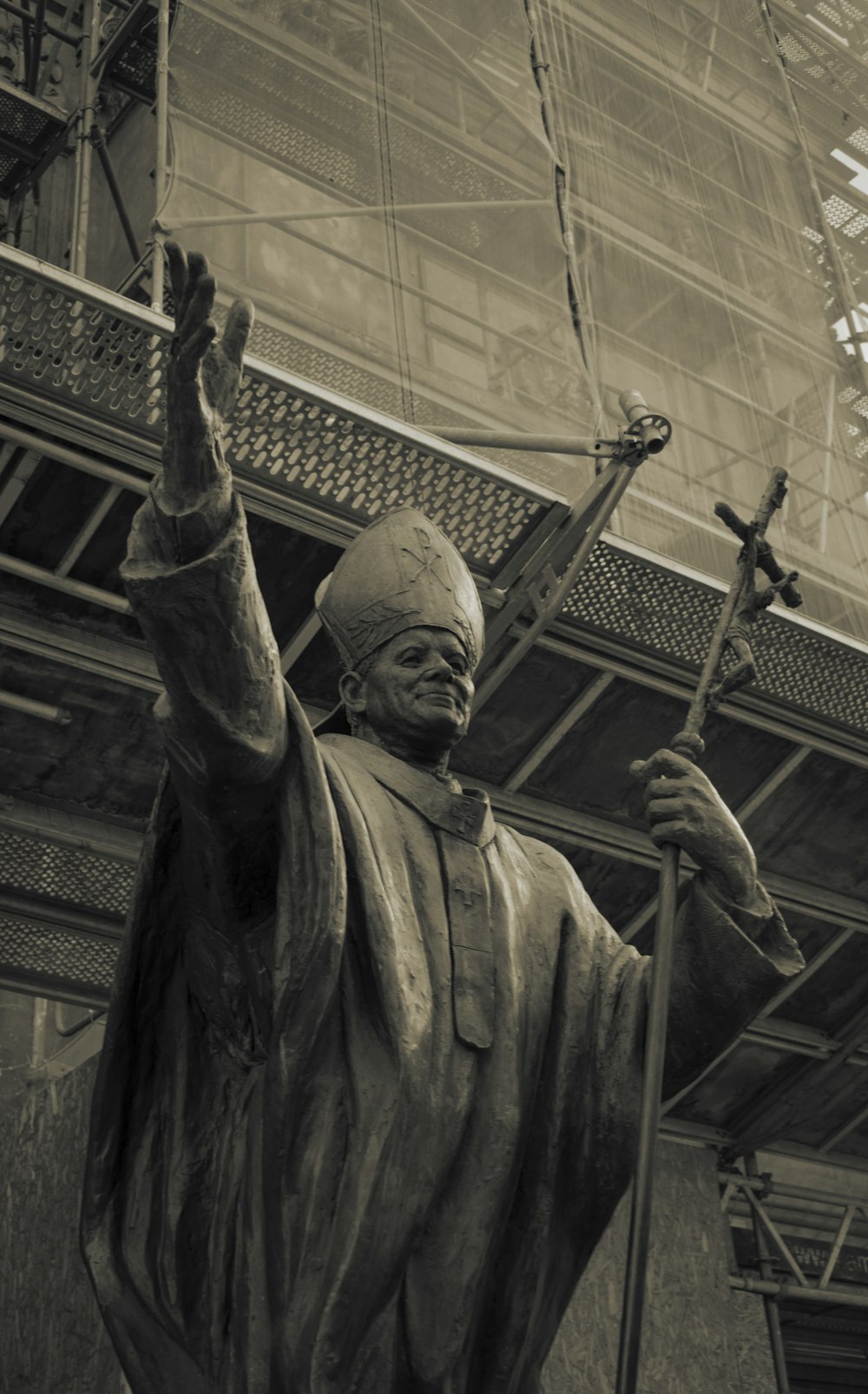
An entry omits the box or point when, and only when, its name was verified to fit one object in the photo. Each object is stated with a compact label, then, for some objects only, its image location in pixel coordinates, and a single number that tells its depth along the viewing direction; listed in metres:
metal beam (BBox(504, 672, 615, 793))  8.22
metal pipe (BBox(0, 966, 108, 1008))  7.64
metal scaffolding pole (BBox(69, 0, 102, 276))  8.85
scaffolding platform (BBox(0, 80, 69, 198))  10.23
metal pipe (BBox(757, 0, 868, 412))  11.26
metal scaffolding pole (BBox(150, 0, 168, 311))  7.86
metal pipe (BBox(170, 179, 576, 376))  9.08
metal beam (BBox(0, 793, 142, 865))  7.44
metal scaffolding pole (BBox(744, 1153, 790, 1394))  8.41
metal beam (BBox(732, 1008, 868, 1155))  9.60
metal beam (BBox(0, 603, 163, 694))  7.16
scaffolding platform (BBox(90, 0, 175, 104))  10.06
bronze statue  3.08
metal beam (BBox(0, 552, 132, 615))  7.08
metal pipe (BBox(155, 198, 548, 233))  8.12
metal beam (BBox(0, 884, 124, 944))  7.55
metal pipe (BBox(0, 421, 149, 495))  6.81
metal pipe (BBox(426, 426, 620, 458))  7.82
